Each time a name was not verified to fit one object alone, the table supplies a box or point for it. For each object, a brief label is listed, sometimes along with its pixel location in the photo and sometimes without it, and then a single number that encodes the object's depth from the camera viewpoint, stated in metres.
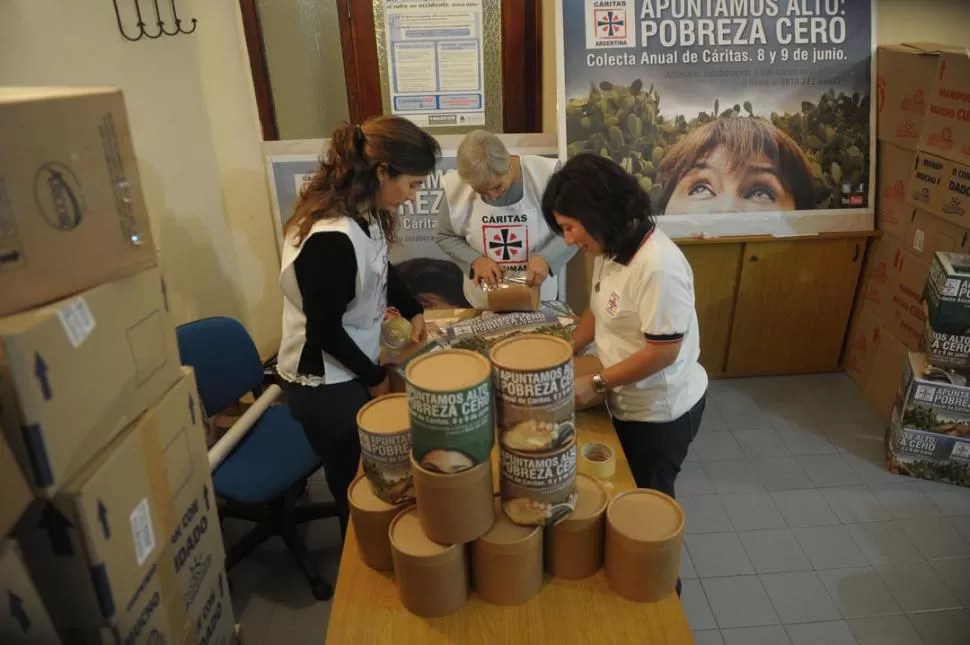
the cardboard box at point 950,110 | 2.69
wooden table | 1.21
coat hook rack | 2.47
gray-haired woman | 2.49
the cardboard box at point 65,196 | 0.90
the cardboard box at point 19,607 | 0.88
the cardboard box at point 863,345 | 3.31
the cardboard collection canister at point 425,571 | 1.19
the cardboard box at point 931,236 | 2.77
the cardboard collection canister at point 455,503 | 1.13
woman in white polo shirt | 1.52
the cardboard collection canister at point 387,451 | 1.26
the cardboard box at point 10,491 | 0.87
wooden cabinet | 3.27
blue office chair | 2.17
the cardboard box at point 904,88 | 2.90
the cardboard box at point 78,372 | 0.88
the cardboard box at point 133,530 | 0.97
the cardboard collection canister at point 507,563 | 1.21
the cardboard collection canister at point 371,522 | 1.29
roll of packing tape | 1.55
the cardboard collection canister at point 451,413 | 1.07
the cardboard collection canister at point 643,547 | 1.21
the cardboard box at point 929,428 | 2.62
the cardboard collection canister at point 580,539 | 1.26
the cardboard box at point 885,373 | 3.09
